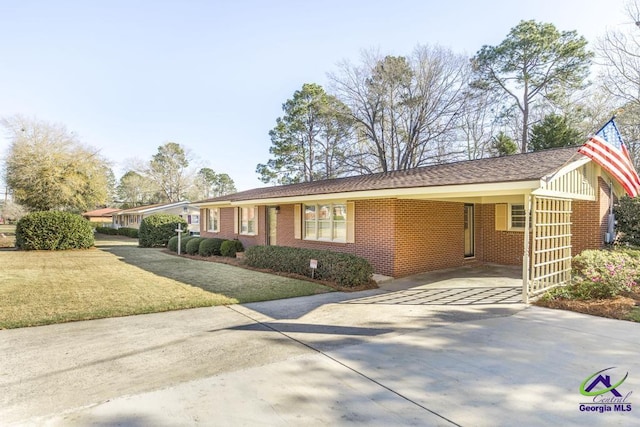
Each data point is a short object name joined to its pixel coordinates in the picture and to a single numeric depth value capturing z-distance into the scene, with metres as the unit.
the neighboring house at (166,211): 34.41
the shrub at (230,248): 16.20
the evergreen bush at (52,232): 19.14
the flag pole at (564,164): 6.90
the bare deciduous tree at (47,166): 23.59
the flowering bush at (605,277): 7.06
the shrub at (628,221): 10.17
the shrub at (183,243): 18.98
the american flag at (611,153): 7.93
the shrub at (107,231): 37.88
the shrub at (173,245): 19.73
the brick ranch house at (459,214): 7.84
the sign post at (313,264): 9.79
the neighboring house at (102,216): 53.21
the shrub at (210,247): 16.86
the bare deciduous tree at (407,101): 24.38
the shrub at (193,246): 17.84
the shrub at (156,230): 23.16
